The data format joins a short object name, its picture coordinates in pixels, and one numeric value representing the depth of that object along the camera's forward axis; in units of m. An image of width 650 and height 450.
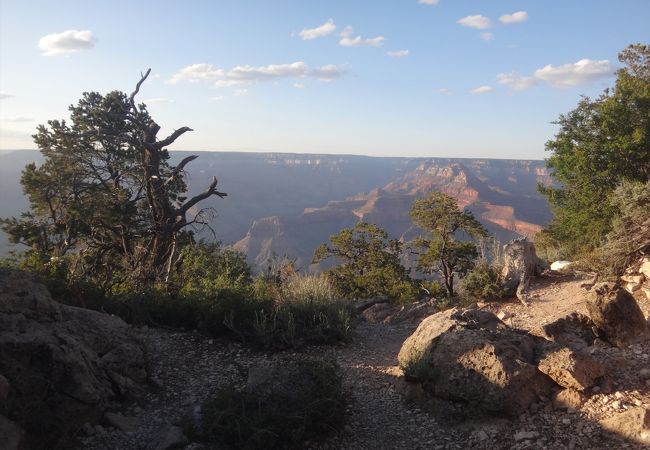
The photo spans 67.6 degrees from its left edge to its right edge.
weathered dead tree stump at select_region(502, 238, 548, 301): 8.98
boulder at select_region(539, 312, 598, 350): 5.41
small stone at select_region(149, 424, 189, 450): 3.98
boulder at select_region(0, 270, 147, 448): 3.81
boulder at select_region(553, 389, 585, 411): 4.27
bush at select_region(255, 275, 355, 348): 6.47
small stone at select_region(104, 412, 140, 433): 4.34
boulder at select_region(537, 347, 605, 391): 4.36
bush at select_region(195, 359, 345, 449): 3.92
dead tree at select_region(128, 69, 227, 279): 11.23
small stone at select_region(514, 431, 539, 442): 4.05
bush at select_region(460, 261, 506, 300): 9.00
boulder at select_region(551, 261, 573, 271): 9.71
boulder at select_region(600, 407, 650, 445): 3.70
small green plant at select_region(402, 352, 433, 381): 4.91
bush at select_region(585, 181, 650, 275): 8.06
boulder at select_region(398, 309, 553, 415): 4.40
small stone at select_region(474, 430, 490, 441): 4.17
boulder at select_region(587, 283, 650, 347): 5.36
